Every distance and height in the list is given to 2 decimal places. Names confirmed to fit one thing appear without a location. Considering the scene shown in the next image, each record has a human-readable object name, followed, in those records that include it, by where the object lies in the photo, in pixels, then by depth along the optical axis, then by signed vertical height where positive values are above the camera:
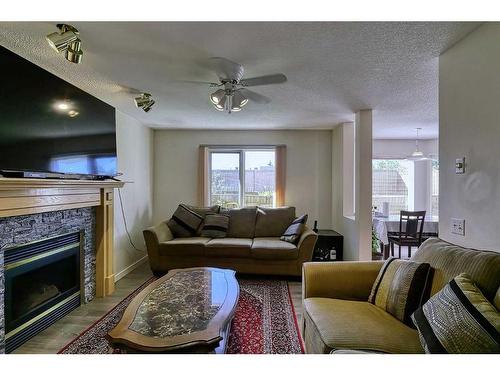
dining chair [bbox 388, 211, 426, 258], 4.63 -0.69
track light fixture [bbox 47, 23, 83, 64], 1.80 +0.92
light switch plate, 1.99 +0.15
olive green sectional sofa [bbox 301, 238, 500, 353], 1.46 -0.77
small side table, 4.54 -0.97
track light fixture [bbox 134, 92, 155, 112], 3.04 +0.90
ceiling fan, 2.22 +0.86
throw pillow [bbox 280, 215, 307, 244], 4.02 -0.62
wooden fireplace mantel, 2.04 -0.12
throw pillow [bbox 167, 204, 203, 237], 4.39 -0.54
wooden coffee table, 1.51 -0.82
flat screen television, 1.99 +0.53
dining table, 4.73 -0.71
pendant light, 5.14 +0.54
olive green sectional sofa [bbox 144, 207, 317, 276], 3.83 -0.88
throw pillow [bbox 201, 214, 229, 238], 4.38 -0.60
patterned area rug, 2.22 -1.24
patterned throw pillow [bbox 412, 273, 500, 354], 1.20 -0.60
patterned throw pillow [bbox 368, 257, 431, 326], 1.75 -0.65
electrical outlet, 2.00 -0.28
